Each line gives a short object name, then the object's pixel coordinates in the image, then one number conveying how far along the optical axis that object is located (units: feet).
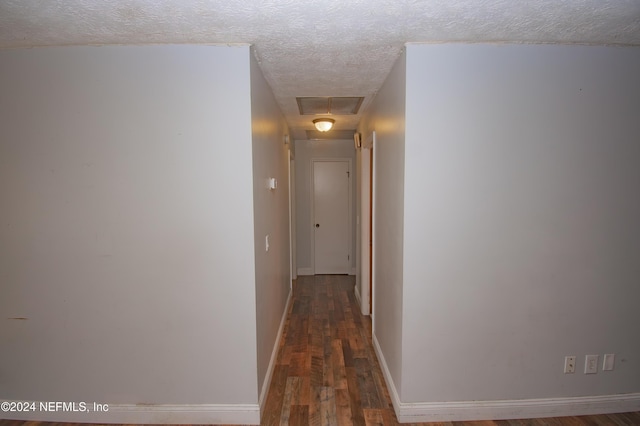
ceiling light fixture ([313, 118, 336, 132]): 11.00
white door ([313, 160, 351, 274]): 16.48
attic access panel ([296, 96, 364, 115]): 9.21
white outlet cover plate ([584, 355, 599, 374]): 6.00
